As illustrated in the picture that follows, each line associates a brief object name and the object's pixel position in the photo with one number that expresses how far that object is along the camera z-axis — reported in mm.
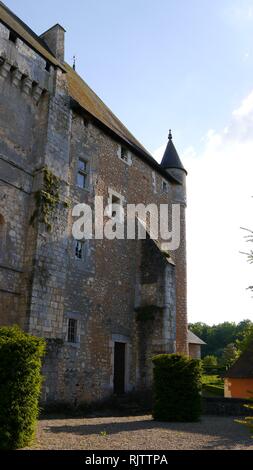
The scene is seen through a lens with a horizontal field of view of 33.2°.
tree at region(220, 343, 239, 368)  49356
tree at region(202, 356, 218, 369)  47100
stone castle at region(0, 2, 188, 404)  12047
